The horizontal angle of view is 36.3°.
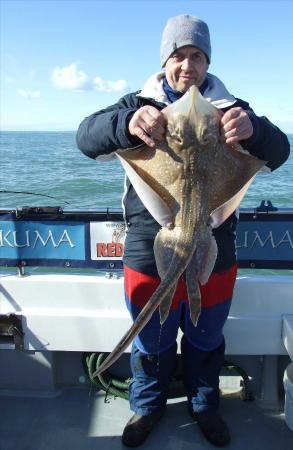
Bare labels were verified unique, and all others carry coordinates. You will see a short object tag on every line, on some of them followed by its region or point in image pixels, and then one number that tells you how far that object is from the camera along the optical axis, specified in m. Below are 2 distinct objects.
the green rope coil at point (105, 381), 3.29
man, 2.11
